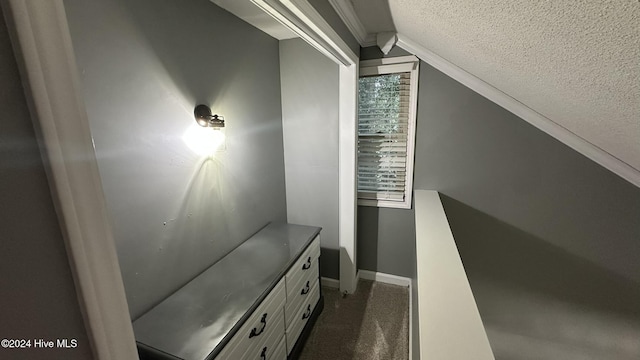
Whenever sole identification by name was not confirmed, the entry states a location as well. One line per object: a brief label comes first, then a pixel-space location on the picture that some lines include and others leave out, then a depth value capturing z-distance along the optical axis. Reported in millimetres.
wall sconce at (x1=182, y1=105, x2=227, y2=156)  1321
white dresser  1002
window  2031
